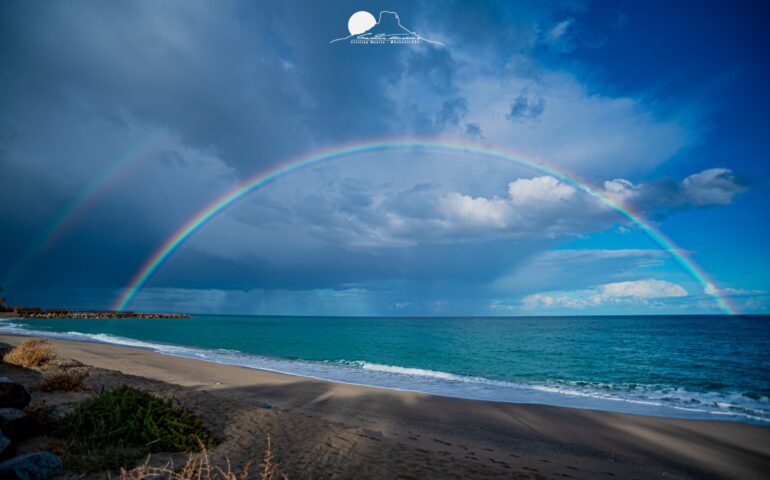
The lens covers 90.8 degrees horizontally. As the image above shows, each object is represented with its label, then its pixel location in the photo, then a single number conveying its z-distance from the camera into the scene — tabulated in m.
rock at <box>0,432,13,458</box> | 6.12
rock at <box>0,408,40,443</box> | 7.26
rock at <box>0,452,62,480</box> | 5.49
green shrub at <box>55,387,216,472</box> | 6.80
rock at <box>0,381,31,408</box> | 8.02
